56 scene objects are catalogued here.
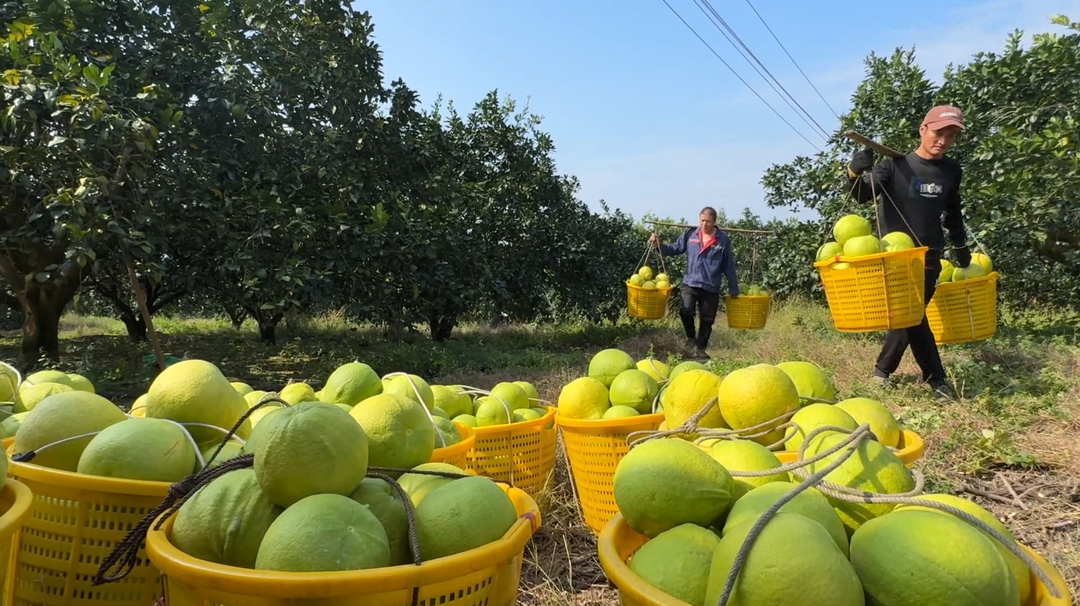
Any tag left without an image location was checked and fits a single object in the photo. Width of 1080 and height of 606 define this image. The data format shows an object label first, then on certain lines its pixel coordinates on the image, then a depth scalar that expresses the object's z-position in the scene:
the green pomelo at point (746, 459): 1.42
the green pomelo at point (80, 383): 2.33
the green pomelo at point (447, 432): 2.17
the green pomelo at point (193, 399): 1.73
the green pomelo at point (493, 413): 2.82
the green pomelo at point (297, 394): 2.24
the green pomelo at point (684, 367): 2.69
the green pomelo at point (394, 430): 1.60
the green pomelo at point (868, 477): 1.30
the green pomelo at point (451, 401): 2.87
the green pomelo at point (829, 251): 4.30
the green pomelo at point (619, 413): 2.52
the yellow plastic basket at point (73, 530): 1.41
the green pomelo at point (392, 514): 1.24
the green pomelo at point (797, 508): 1.15
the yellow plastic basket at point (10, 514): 1.02
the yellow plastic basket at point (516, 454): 2.62
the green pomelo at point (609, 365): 3.00
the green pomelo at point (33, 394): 2.09
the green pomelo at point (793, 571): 0.92
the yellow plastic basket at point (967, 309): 4.77
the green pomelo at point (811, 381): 2.05
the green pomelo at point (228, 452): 1.60
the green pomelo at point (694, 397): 2.00
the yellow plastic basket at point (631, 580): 0.97
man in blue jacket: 7.28
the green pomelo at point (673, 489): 1.28
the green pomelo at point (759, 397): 1.79
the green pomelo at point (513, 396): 3.06
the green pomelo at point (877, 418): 1.79
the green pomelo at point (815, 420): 1.63
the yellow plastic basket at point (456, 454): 1.90
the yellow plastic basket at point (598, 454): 2.46
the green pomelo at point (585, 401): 2.70
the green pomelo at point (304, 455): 1.21
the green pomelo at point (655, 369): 2.97
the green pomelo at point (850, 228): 4.17
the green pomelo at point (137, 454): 1.45
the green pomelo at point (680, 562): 1.07
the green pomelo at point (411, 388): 2.35
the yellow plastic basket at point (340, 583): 0.93
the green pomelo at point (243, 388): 2.44
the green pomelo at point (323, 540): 1.00
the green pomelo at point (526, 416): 2.89
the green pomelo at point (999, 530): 1.12
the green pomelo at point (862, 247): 3.88
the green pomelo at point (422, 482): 1.38
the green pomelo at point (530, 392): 3.23
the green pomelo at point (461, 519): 1.18
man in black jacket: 4.36
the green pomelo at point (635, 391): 2.67
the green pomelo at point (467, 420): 2.78
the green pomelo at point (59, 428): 1.58
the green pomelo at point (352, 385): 2.23
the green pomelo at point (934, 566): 0.97
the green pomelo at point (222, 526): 1.17
